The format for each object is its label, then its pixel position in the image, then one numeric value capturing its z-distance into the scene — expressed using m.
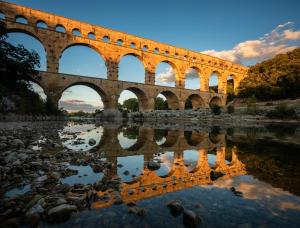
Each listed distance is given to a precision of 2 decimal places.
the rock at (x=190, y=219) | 1.86
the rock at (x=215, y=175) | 3.25
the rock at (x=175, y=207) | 2.10
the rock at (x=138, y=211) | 2.04
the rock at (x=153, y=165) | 3.88
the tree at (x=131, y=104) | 83.69
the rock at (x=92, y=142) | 6.71
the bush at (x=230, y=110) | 28.30
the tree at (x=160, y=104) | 65.32
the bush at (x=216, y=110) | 27.38
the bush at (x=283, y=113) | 22.72
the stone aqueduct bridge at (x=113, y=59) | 26.77
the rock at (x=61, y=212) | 1.90
